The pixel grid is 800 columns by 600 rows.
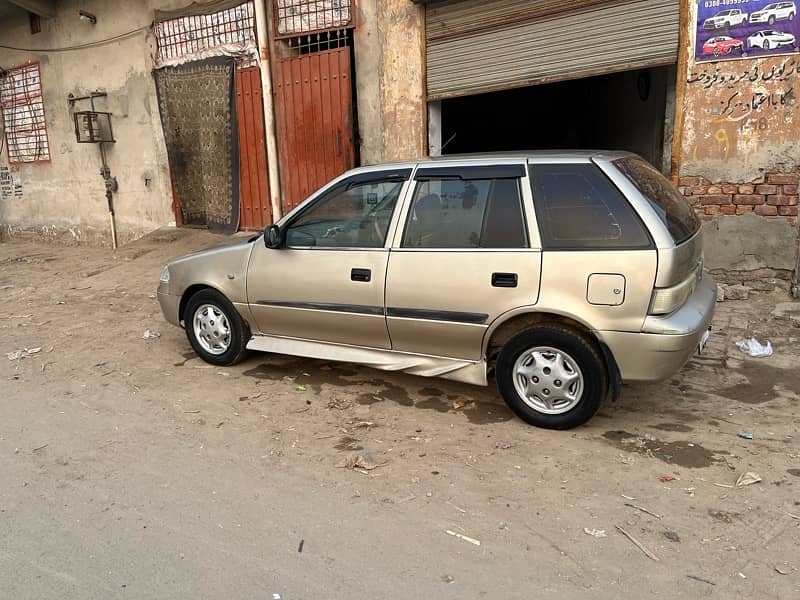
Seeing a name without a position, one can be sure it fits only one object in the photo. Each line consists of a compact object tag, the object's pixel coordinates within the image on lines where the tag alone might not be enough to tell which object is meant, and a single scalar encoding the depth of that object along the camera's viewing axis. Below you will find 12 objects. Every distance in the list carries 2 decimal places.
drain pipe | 9.21
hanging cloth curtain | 10.14
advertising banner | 5.87
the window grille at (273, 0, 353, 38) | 8.61
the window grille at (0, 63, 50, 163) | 13.18
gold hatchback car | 3.58
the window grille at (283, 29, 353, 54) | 8.80
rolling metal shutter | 6.59
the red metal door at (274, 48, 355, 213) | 8.86
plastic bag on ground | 5.15
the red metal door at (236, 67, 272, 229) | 9.74
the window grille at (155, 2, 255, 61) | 9.56
